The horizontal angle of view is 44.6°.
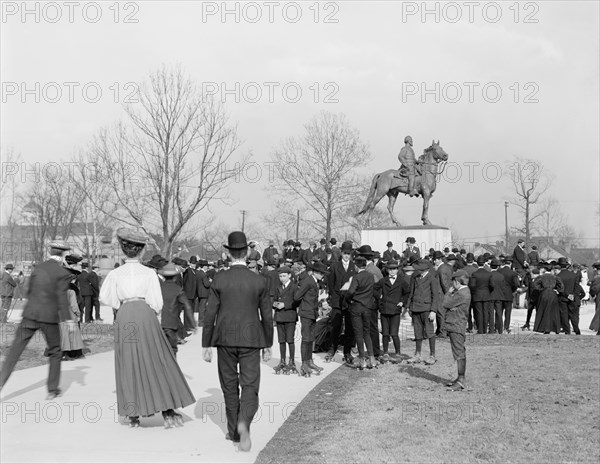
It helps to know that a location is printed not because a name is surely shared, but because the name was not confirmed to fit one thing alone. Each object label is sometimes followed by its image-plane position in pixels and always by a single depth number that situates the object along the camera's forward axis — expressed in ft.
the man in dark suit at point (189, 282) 62.03
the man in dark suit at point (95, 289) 67.41
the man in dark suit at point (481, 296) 56.75
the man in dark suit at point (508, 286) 58.03
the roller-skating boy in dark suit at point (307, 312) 37.68
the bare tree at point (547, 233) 231.50
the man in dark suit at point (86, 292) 66.64
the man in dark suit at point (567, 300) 58.95
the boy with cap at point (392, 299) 42.73
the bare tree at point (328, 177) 139.33
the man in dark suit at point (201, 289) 64.80
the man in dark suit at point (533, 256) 81.31
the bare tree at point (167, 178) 79.46
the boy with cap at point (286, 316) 37.58
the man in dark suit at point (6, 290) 70.06
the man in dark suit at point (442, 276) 52.65
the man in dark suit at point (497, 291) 56.95
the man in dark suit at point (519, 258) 79.19
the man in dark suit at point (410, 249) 71.99
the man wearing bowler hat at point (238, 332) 22.45
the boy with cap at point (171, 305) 32.17
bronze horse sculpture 93.91
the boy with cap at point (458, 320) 34.53
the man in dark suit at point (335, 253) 66.77
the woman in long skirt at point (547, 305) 58.49
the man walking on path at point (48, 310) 28.58
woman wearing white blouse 23.57
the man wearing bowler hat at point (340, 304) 43.29
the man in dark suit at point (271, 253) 77.63
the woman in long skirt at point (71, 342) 40.70
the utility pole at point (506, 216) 224.29
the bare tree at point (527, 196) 167.63
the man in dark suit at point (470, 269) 59.20
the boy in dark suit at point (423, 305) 42.29
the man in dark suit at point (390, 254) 69.41
